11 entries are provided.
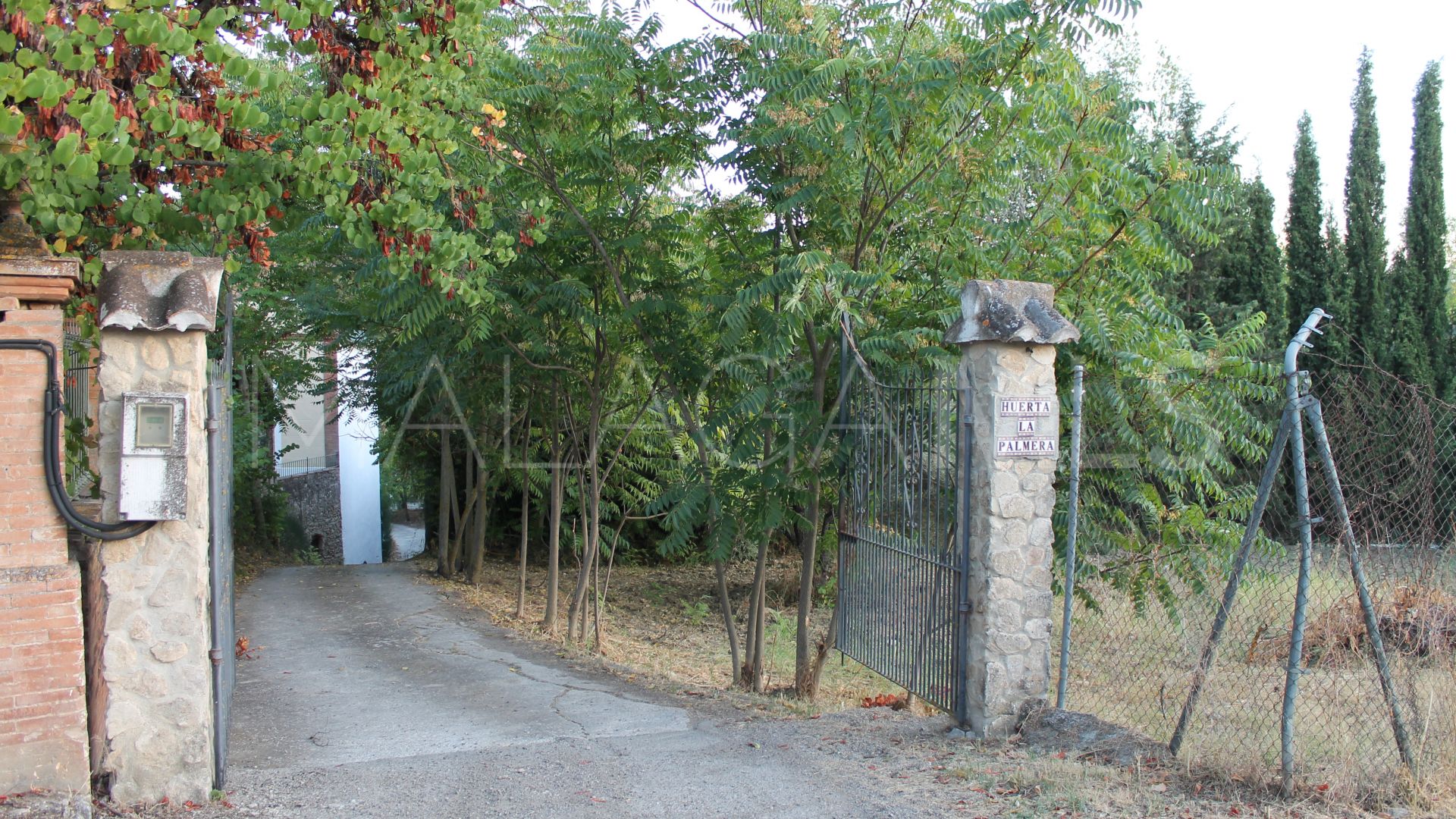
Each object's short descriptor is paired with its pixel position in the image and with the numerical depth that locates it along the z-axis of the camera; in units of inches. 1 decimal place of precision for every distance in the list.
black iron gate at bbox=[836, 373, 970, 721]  255.4
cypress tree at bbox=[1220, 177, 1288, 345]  831.7
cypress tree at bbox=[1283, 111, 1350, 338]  820.0
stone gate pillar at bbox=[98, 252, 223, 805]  197.6
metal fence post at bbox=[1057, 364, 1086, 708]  241.8
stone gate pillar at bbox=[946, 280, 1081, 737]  240.4
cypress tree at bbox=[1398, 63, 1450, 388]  785.6
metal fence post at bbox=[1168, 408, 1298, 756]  191.3
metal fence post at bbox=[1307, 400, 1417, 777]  183.9
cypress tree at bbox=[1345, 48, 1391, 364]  788.6
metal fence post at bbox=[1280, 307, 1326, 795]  188.7
